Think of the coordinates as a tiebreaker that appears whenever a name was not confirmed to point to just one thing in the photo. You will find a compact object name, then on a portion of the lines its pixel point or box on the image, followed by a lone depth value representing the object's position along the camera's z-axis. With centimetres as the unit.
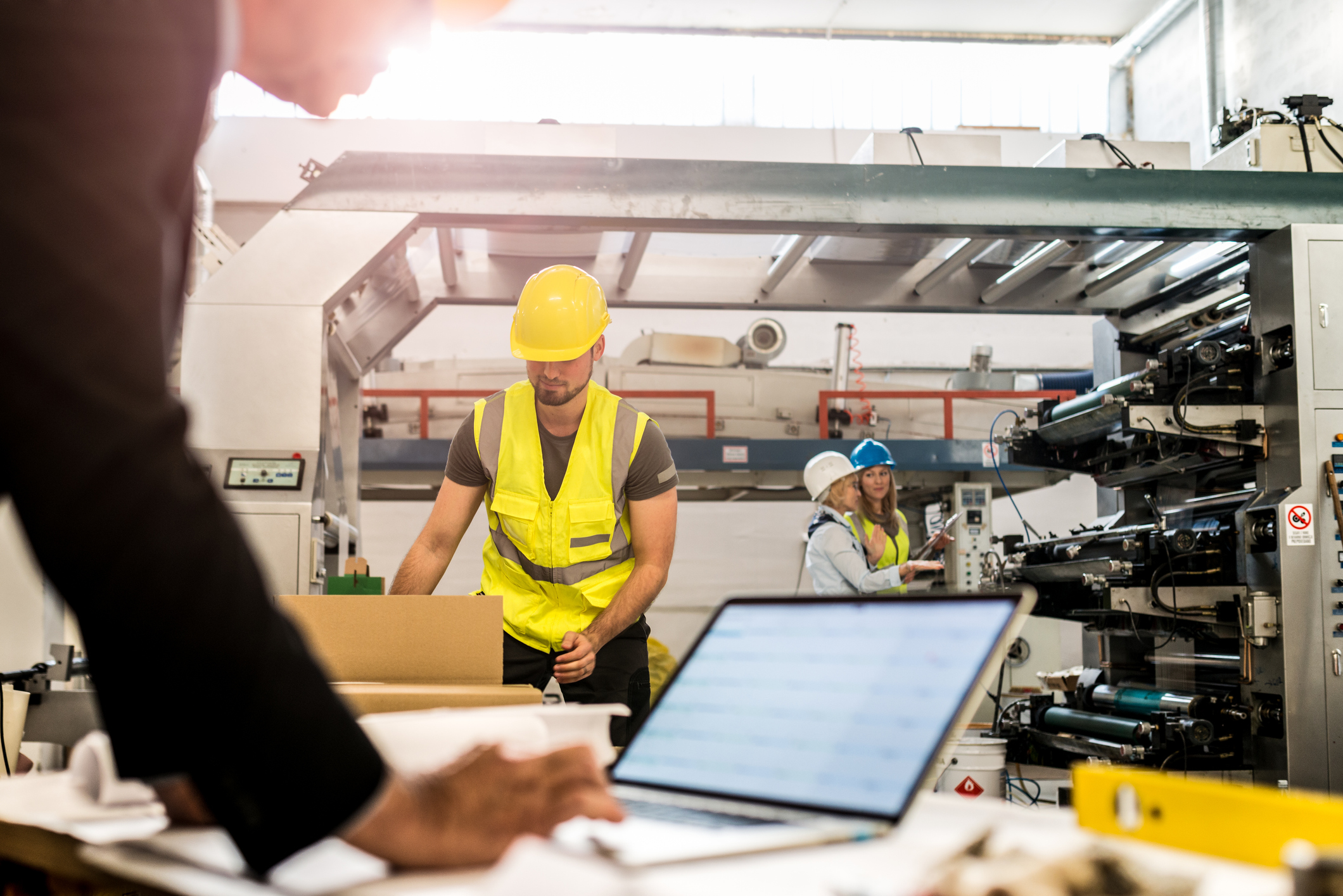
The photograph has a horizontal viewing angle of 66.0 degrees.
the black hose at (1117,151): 410
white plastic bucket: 378
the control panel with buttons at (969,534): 679
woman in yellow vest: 530
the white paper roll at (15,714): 225
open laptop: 71
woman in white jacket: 470
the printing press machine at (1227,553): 342
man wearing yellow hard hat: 255
